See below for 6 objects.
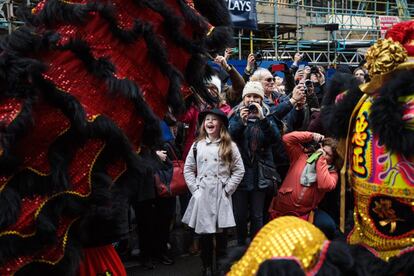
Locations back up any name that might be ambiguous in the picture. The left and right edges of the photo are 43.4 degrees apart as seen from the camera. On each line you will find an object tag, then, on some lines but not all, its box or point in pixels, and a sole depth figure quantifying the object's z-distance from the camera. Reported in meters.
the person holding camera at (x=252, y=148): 4.53
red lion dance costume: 1.78
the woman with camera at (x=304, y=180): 4.31
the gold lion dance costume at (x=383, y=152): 1.81
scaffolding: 13.05
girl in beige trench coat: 4.41
